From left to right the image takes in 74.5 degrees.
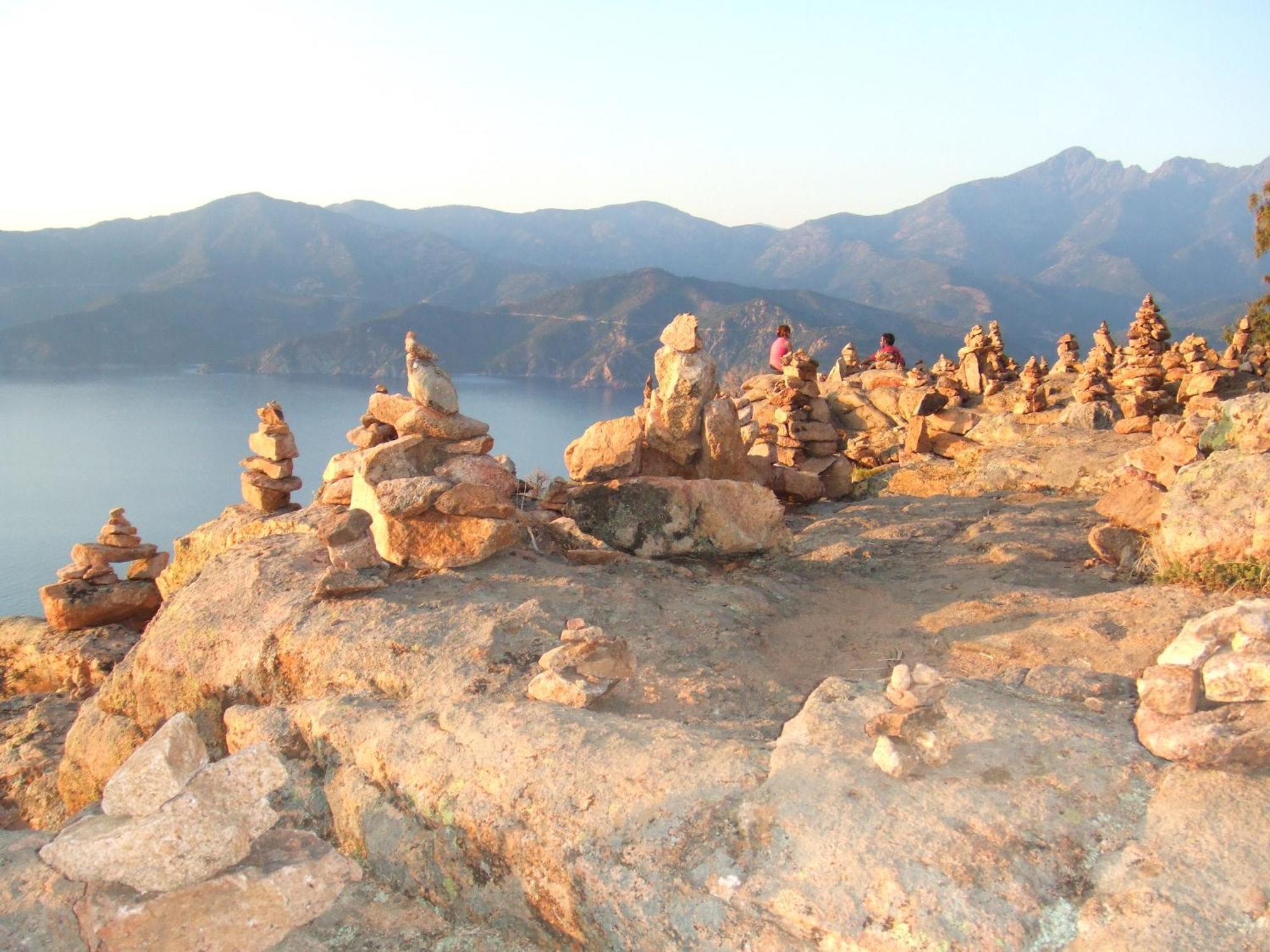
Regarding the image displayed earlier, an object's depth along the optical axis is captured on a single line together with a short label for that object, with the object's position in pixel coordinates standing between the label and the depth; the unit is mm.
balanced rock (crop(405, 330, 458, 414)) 10148
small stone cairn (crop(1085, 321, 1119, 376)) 23906
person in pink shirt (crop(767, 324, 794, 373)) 20328
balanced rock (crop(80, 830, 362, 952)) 4102
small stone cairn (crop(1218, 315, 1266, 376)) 21594
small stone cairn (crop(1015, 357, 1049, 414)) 20750
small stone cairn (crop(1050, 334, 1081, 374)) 27578
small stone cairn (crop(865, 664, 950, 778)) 4105
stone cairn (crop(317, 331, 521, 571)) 8797
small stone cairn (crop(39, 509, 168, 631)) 13703
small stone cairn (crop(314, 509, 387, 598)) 7847
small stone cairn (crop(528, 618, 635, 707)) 5629
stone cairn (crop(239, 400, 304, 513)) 12594
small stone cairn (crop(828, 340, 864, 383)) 26828
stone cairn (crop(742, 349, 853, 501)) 16359
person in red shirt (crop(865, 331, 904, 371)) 25391
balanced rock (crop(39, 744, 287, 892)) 4176
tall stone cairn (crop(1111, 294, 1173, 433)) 19047
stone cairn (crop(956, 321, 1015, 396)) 24344
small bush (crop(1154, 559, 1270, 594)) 7984
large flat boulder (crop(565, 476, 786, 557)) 10438
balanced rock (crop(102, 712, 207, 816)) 4297
